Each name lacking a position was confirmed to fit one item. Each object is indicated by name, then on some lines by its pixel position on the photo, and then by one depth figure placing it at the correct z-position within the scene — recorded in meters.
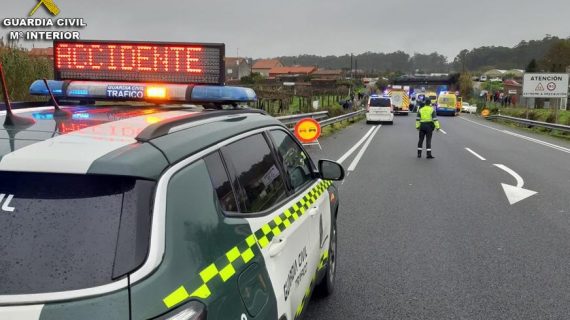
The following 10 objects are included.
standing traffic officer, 14.89
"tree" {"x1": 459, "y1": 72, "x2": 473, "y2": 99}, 115.44
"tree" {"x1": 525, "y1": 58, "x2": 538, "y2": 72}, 115.56
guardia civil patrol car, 1.56
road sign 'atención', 38.41
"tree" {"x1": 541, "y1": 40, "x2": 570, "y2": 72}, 101.12
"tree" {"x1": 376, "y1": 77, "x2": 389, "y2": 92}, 113.43
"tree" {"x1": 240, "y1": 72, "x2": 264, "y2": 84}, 67.82
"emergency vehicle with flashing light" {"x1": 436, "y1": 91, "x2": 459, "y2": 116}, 54.03
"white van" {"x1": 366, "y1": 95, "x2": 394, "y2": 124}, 34.12
